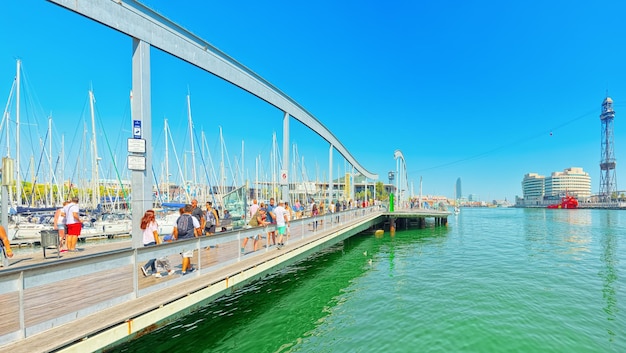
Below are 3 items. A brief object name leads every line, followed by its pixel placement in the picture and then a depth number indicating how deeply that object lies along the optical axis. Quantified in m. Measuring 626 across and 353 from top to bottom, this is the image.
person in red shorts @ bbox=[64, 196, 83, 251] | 10.84
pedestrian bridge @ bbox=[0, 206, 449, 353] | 4.14
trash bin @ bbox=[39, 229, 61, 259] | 9.28
